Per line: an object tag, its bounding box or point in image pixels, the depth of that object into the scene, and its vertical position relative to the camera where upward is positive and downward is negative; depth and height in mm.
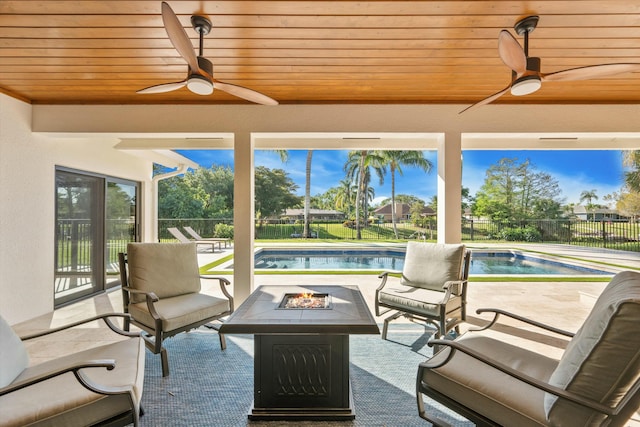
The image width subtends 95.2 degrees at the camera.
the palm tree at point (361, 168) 13465 +2518
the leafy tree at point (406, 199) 16453 +1073
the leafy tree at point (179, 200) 14234 +884
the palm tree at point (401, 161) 13451 +2724
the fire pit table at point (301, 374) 1879 -1013
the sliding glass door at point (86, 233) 4125 -229
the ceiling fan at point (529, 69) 2020 +1098
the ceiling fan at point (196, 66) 1763 +1099
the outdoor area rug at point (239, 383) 1884 -1280
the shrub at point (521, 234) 12750 -732
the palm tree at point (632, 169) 10080 +1726
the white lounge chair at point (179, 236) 9024 -558
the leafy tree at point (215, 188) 15039 +1585
